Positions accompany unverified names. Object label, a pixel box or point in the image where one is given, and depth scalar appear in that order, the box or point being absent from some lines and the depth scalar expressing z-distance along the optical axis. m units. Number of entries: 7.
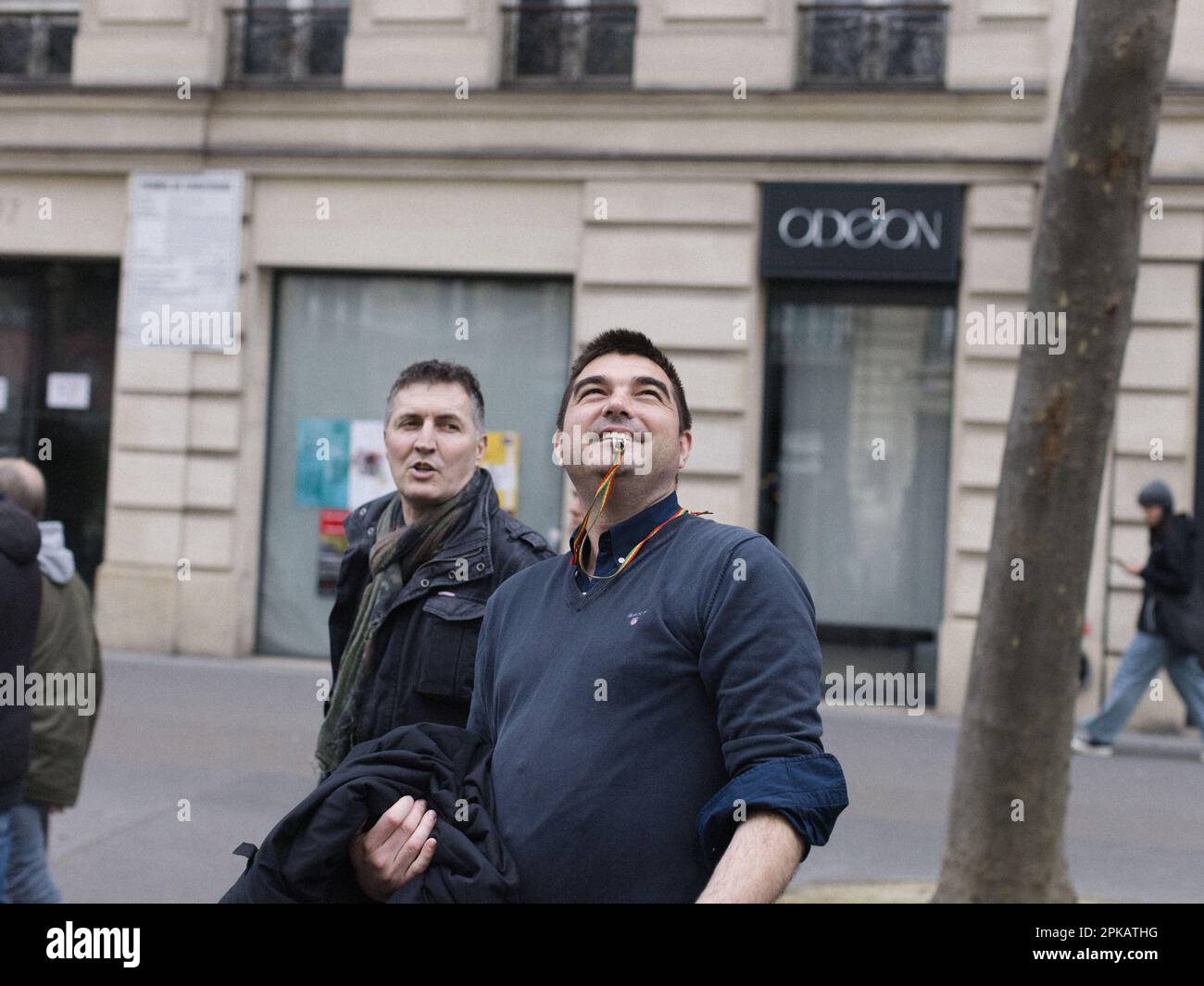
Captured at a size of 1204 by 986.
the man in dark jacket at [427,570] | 3.38
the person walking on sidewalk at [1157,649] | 10.06
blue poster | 12.99
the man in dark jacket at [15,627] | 4.44
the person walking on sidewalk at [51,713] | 4.86
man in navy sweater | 2.19
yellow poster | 12.63
